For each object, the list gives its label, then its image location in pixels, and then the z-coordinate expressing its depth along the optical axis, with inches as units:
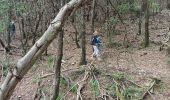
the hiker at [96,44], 315.9
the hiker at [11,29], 411.1
